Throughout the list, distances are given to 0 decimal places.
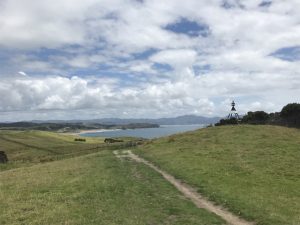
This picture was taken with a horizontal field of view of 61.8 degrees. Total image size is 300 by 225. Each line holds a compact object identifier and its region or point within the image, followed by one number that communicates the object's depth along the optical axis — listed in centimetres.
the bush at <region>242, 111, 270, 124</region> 5840
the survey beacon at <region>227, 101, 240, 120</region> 5582
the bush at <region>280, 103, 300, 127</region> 5096
